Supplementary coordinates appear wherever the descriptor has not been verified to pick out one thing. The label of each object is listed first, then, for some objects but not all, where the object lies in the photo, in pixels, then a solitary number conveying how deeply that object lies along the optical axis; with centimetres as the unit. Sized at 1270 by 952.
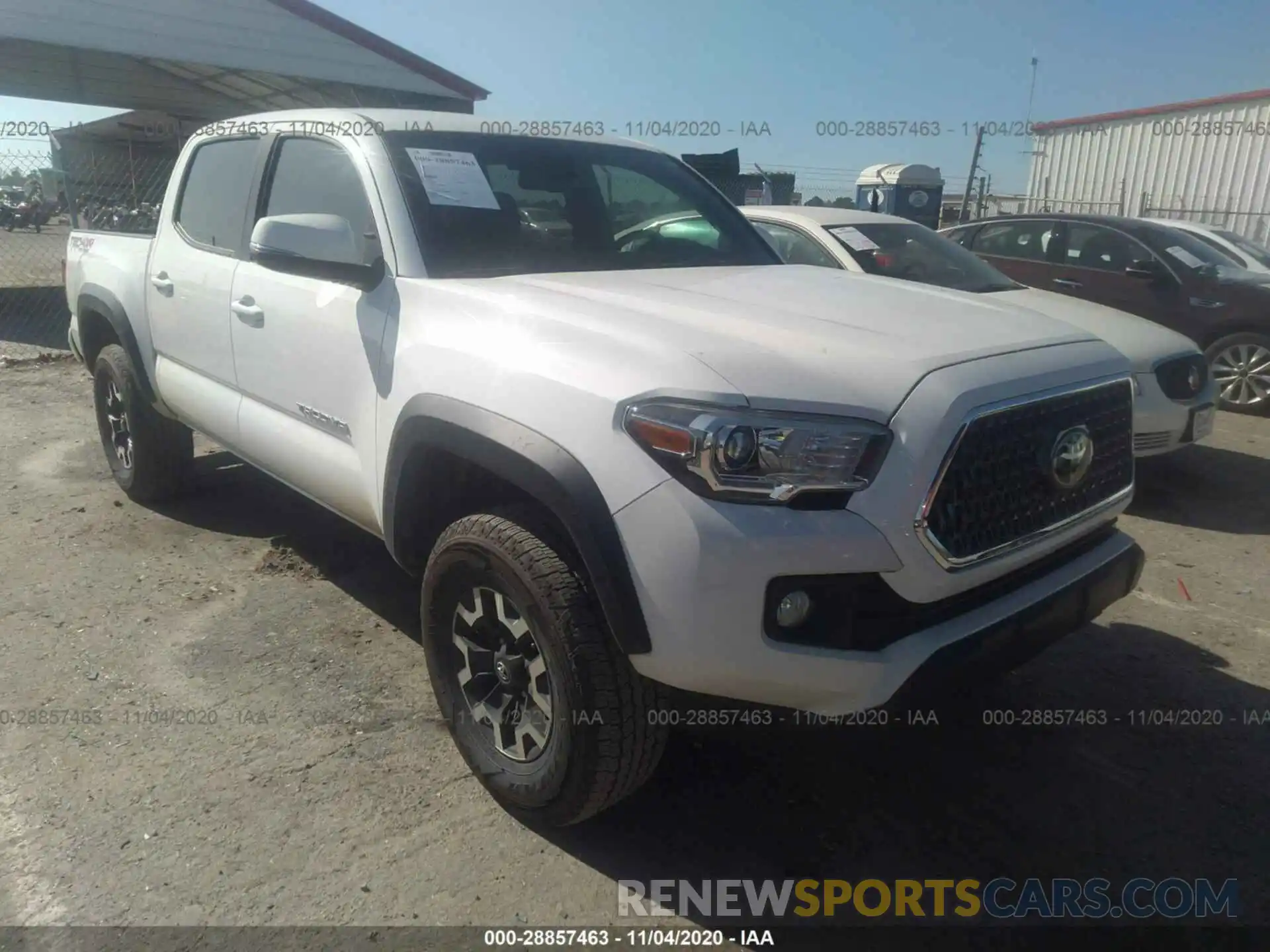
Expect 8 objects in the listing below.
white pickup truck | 198
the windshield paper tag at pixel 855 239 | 600
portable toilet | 1919
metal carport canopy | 1195
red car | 756
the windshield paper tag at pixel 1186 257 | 775
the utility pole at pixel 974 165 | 1243
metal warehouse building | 1550
